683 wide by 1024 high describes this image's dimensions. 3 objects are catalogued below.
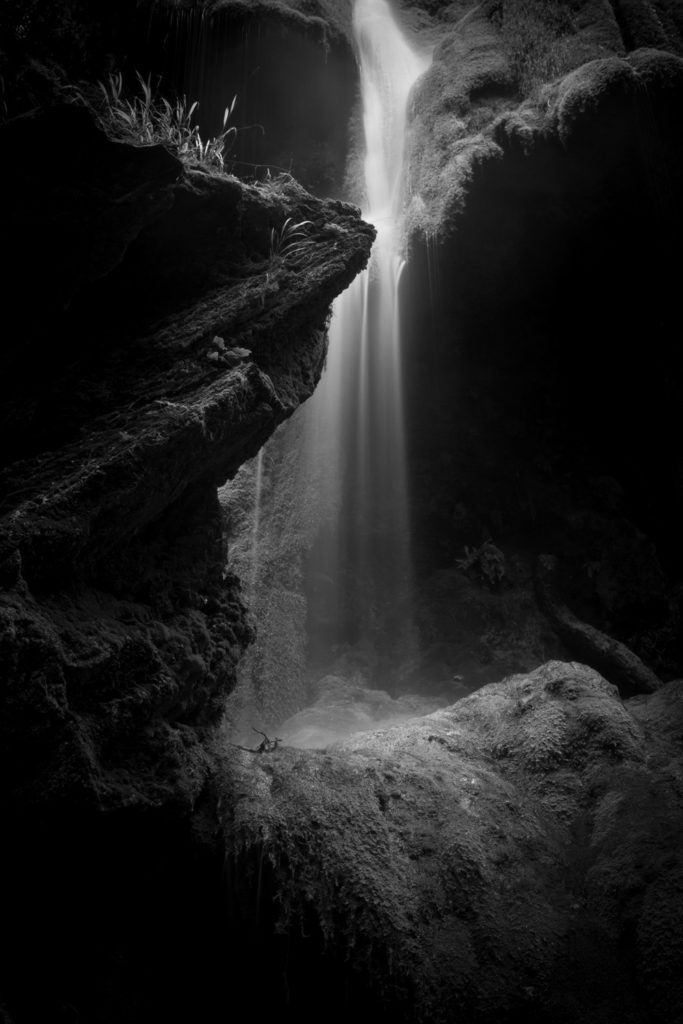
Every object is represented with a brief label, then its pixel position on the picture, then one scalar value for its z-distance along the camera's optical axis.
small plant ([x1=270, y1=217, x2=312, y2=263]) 3.64
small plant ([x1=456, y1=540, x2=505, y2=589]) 7.96
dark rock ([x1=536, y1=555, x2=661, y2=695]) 6.63
